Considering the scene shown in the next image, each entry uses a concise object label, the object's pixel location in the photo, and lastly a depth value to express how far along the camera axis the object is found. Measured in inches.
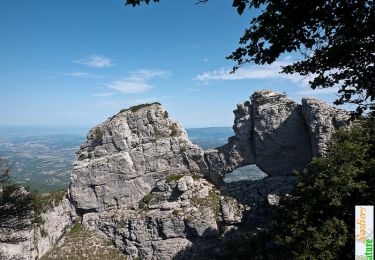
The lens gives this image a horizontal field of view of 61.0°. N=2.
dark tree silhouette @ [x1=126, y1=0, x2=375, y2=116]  394.3
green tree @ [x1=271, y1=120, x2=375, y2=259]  1212.5
